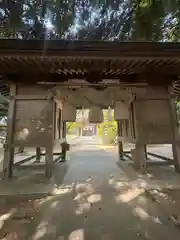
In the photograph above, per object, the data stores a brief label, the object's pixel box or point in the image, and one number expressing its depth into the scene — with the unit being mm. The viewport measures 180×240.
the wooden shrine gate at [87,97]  3889
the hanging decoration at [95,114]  4535
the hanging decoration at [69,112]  4688
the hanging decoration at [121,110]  4781
